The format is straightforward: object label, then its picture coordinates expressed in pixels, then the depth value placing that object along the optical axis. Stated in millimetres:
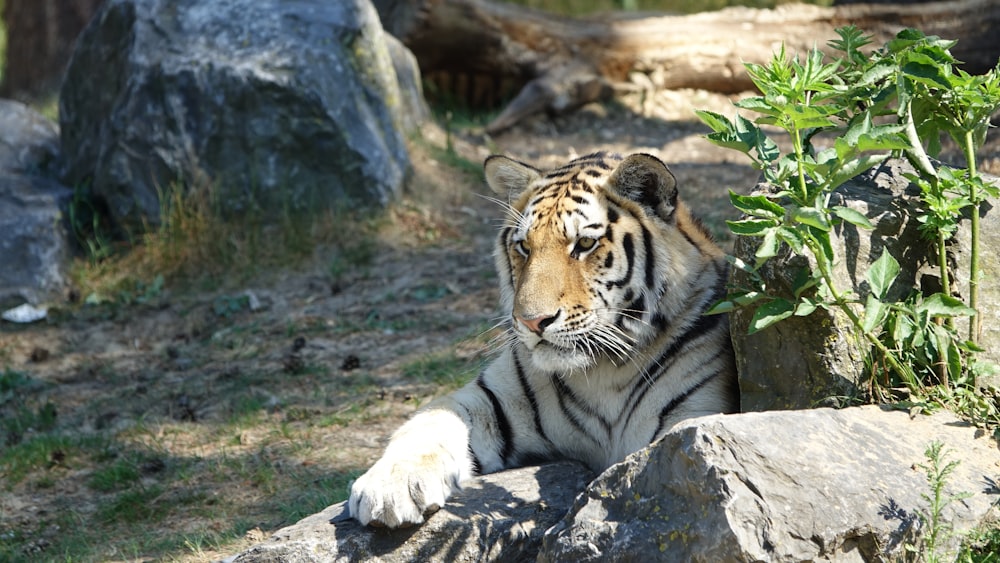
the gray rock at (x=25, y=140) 15898
